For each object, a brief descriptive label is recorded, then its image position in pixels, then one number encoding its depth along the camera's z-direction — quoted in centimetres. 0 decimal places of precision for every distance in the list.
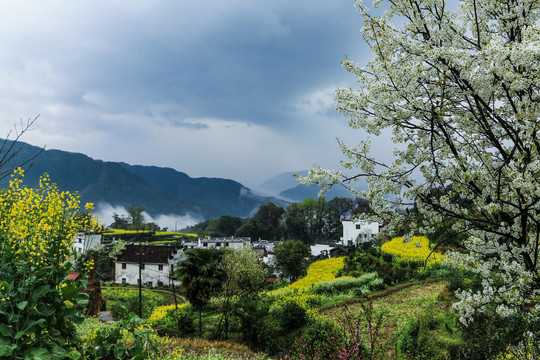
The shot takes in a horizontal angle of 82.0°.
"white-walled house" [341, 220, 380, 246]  6438
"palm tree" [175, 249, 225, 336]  1959
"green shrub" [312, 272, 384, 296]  2314
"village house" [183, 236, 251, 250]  8262
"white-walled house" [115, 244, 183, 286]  6041
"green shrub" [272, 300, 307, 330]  1627
